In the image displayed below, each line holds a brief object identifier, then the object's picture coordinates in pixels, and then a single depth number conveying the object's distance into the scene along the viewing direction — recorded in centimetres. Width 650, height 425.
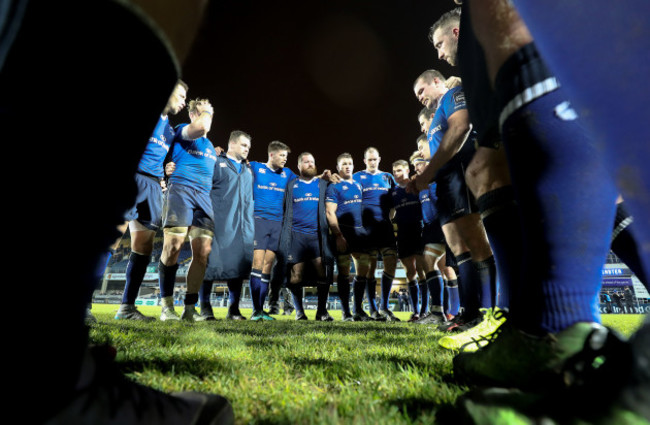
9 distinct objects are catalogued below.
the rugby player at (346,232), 621
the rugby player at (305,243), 593
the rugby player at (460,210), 225
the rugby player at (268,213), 571
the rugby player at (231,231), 516
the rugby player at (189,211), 425
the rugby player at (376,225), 633
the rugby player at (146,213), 399
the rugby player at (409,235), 602
